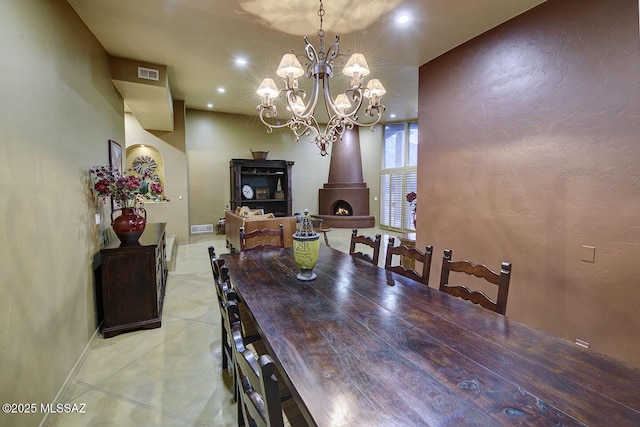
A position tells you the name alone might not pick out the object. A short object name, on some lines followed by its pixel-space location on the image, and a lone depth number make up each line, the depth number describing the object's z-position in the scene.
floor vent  8.27
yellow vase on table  1.94
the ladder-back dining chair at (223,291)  1.53
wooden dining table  0.84
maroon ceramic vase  2.95
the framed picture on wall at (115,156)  3.59
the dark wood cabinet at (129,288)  2.82
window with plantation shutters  8.87
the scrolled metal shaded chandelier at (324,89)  2.55
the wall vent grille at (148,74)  3.98
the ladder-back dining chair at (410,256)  2.07
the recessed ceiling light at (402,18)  2.95
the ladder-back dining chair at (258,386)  0.71
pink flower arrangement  2.81
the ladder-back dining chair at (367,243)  2.56
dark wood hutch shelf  8.45
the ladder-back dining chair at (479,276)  1.59
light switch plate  2.38
